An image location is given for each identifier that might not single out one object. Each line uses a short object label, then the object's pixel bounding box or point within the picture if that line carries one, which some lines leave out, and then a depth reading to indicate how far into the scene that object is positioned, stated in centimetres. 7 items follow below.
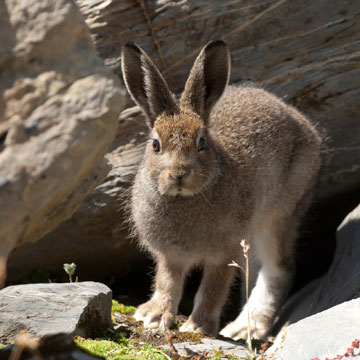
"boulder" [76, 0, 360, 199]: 1366
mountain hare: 1074
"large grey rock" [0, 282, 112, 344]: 867
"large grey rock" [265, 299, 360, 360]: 760
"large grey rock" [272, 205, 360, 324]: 1184
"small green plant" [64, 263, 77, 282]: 1081
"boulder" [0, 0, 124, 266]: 570
